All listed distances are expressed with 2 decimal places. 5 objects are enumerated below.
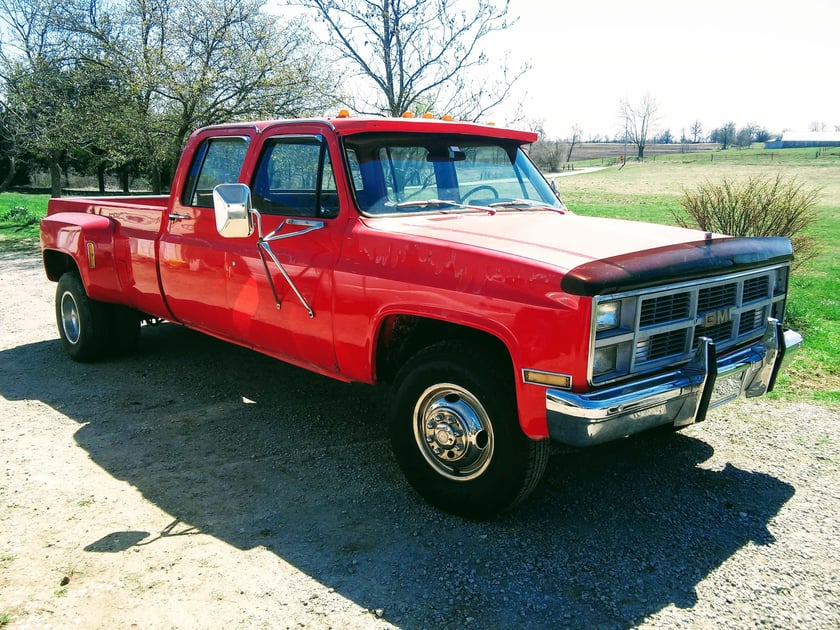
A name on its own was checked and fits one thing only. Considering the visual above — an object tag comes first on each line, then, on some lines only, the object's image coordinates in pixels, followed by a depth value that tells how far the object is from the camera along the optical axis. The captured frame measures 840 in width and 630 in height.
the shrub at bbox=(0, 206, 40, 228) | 18.19
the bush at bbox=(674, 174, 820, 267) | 8.60
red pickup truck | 3.13
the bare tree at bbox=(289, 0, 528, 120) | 10.80
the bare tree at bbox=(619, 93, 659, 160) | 99.31
